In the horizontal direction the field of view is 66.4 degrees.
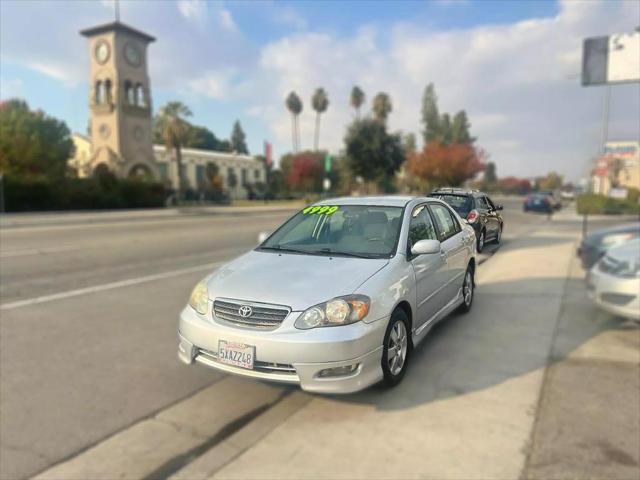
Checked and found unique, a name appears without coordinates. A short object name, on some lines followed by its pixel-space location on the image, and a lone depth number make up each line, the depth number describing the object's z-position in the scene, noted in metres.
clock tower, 40.81
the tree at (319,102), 74.00
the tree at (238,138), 118.81
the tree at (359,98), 63.92
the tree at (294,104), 80.96
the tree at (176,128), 51.72
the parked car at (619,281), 6.35
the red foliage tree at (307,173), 59.91
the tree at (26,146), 35.22
